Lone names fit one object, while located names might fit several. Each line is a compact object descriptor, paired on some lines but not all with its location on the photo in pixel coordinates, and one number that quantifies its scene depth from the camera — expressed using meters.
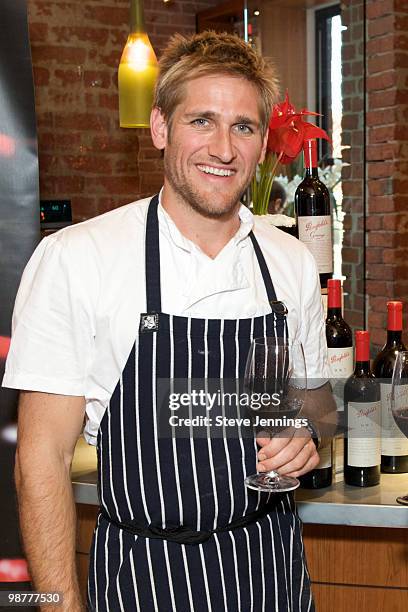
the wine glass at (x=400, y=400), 1.47
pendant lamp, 3.13
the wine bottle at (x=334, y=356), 1.83
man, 1.50
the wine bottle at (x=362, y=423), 1.80
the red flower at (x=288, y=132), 2.10
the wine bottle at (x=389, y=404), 1.87
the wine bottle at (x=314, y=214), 2.04
